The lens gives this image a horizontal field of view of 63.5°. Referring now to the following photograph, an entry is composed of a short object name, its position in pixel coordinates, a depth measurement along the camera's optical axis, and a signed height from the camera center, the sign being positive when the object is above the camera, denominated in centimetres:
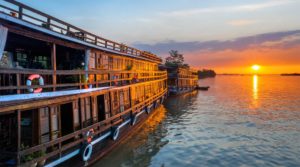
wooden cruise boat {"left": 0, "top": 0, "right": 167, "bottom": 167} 942 -110
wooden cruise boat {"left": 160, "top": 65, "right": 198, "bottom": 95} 5074 -112
